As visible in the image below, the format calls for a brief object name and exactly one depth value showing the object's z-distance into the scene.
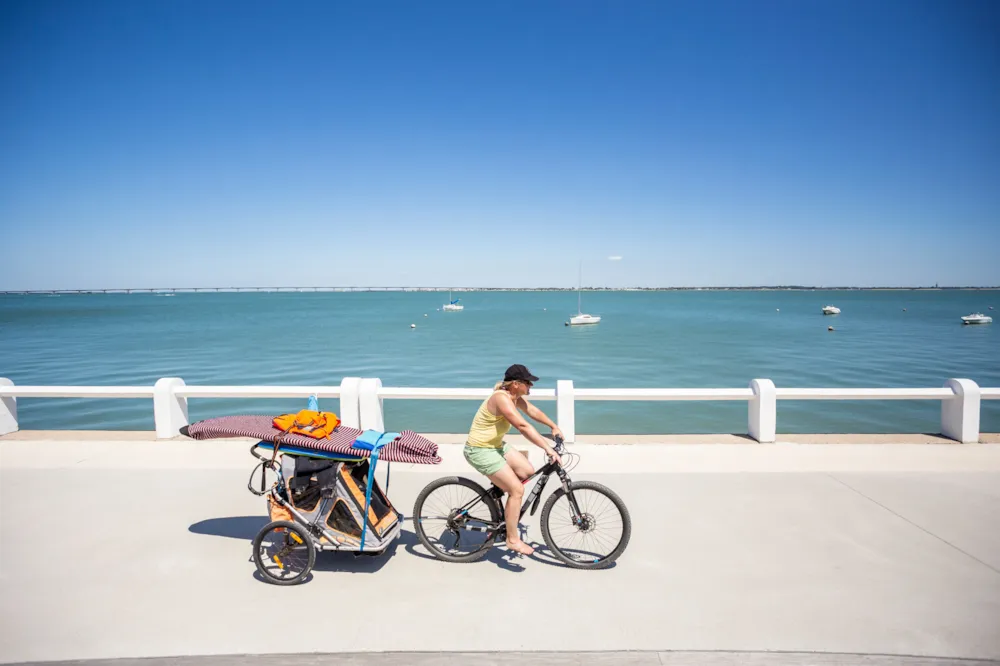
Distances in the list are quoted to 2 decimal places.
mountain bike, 4.46
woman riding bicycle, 4.34
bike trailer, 4.33
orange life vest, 4.27
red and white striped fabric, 4.20
